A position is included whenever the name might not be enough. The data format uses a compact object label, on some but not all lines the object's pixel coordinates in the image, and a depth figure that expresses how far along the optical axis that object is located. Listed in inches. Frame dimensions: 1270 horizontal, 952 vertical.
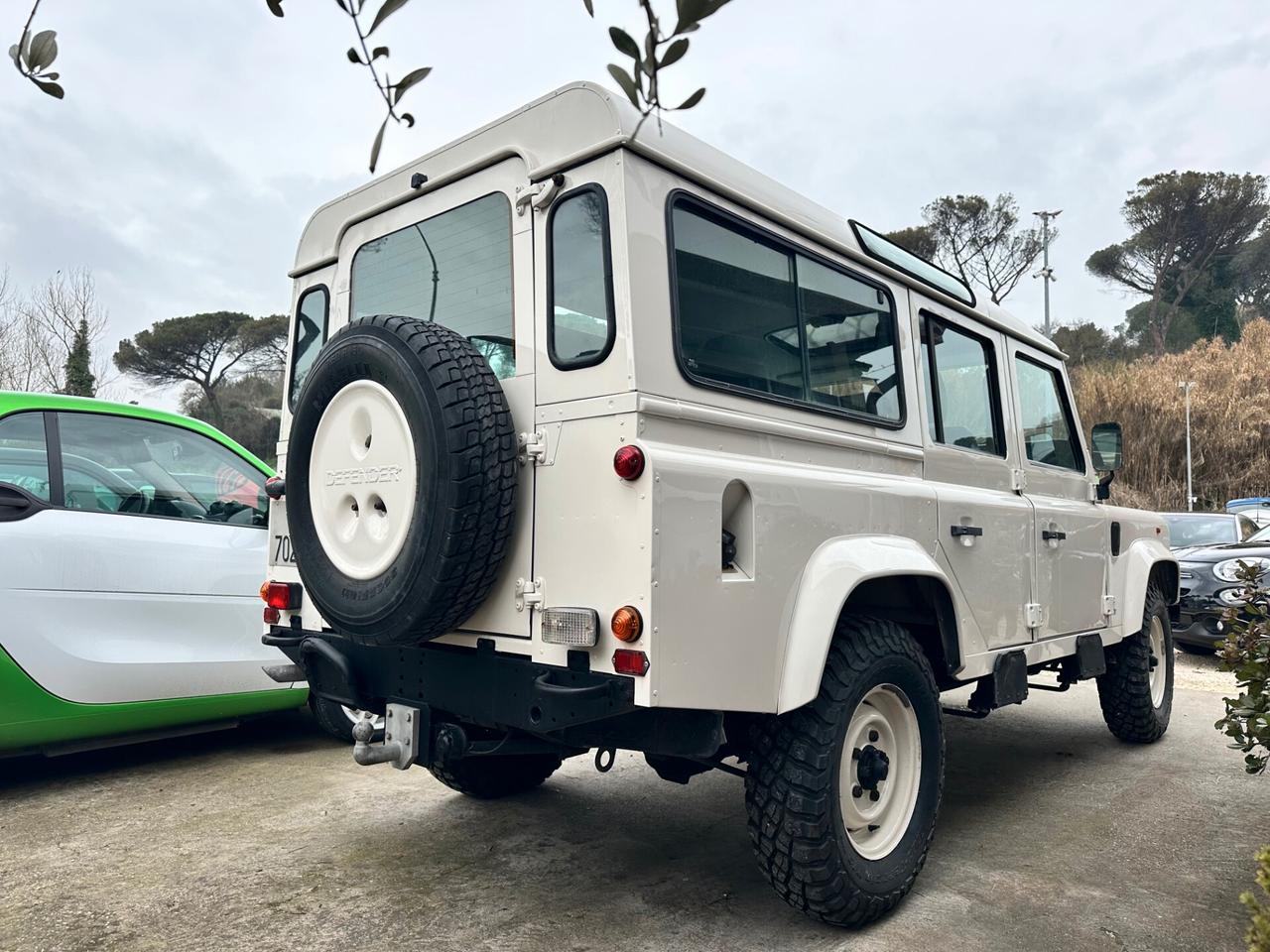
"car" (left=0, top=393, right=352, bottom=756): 149.1
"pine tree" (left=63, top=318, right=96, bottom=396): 588.1
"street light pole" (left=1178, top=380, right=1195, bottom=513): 834.6
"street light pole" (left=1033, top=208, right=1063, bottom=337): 1213.7
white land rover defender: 95.5
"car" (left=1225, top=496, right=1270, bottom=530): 518.8
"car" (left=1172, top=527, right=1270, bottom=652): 314.3
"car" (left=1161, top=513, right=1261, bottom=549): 411.5
